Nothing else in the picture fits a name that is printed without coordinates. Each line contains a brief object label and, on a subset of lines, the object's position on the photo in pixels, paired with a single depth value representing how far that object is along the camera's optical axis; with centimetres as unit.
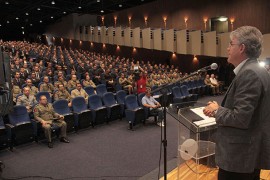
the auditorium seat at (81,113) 597
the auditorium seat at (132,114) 616
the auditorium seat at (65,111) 571
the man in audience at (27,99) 589
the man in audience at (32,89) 679
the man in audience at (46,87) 739
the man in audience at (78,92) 713
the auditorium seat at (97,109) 633
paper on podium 234
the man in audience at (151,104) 653
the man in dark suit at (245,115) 135
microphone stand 237
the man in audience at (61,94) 685
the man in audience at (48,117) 529
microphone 211
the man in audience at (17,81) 745
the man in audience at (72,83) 811
